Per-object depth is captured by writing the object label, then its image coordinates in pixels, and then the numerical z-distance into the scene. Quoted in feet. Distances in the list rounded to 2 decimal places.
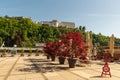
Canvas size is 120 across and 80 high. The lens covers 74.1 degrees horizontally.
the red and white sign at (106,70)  16.38
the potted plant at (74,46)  21.63
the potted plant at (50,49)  31.18
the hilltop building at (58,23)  206.01
